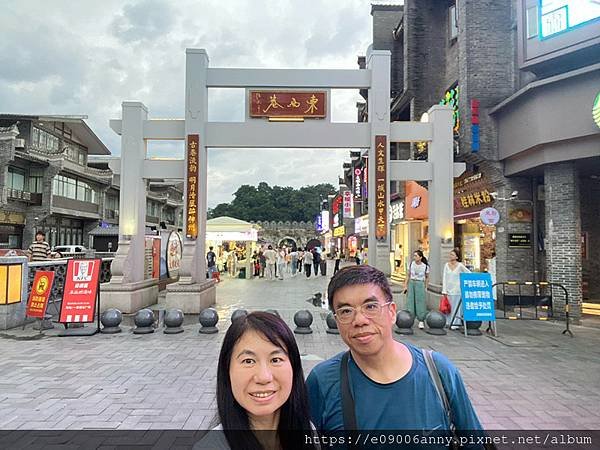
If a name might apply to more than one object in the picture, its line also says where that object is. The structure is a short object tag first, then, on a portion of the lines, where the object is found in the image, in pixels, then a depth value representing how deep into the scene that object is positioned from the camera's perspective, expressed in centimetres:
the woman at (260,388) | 137
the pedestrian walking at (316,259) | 2353
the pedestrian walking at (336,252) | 4288
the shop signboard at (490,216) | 1060
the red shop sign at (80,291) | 809
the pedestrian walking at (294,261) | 2435
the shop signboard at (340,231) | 3910
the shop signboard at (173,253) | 1537
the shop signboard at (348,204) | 2982
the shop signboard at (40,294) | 844
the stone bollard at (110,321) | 812
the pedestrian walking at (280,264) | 2139
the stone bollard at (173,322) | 814
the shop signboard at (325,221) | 5129
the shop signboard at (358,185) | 2407
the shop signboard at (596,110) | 863
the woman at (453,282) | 845
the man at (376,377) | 156
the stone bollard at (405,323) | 799
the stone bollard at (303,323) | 809
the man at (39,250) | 1084
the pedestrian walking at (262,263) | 2314
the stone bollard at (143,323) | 806
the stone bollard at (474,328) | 809
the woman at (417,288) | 880
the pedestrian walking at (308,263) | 2197
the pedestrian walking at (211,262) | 1758
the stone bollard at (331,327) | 804
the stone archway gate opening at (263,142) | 1078
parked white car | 2430
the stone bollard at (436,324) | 815
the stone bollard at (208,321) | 820
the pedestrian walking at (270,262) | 2100
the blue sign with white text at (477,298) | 800
